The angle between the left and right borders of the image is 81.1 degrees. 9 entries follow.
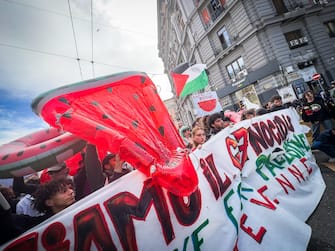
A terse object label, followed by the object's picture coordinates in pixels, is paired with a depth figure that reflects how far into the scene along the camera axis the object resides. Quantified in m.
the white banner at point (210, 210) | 1.32
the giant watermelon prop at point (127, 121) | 1.33
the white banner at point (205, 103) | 5.99
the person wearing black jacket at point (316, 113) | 4.93
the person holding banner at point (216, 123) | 3.53
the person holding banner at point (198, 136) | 3.13
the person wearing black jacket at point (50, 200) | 1.62
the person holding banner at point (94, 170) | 1.98
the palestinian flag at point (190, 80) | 6.15
